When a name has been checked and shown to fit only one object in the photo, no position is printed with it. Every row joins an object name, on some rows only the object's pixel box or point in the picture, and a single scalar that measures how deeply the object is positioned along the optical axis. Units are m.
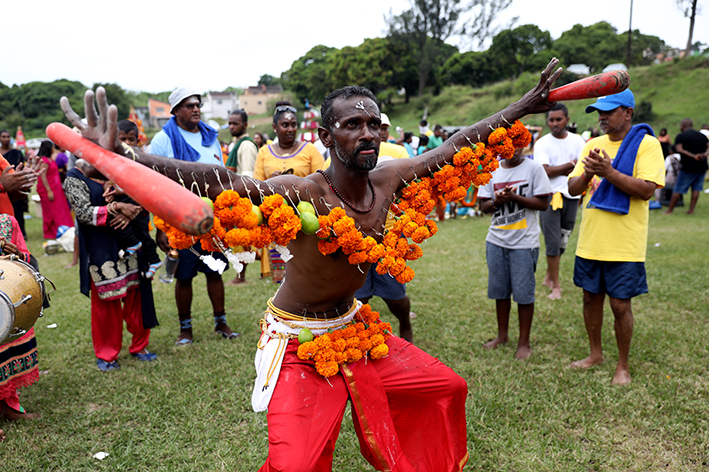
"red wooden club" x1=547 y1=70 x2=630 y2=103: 2.66
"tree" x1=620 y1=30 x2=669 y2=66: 54.00
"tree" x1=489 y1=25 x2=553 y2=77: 51.91
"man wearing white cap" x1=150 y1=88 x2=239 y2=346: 4.80
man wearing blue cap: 3.84
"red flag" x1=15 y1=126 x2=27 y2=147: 18.85
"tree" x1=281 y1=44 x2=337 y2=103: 59.34
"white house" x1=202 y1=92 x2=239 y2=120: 95.81
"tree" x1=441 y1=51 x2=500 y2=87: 52.94
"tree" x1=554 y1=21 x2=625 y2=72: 53.34
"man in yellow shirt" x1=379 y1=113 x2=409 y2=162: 5.21
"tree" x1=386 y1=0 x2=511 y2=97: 54.31
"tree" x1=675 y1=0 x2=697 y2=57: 36.84
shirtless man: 2.39
